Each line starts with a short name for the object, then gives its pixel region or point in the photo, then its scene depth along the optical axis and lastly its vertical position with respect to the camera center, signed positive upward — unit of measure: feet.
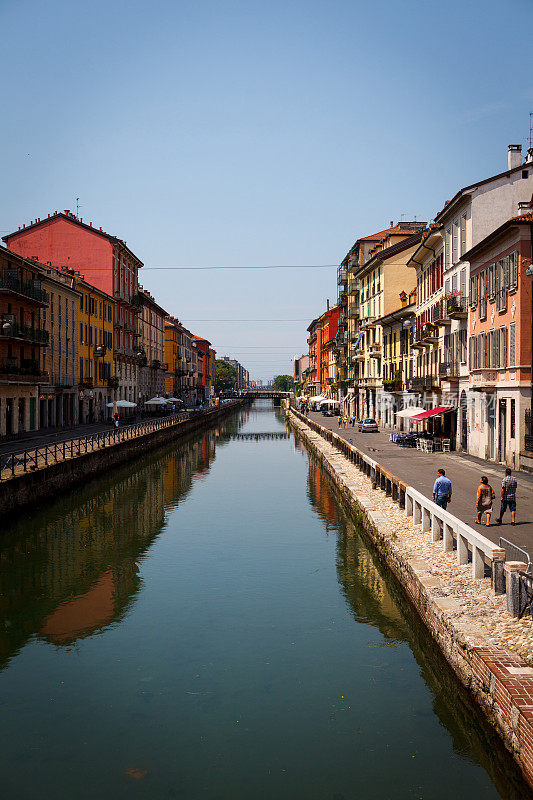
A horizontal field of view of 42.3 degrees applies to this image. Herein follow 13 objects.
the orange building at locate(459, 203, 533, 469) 88.94 +6.12
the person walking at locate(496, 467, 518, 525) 55.93 -8.55
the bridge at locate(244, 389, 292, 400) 620.08 -3.48
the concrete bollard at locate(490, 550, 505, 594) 38.70 -10.30
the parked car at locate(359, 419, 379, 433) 187.93 -9.78
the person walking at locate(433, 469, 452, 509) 58.29 -8.54
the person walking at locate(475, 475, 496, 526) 55.06 -8.78
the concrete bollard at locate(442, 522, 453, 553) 50.26 -10.79
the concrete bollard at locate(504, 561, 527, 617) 34.81 -9.89
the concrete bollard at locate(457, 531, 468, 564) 46.50 -10.84
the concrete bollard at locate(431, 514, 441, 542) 54.19 -10.90
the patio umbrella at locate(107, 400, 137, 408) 196.73 -3.47
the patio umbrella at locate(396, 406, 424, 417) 140.21 -4.49
